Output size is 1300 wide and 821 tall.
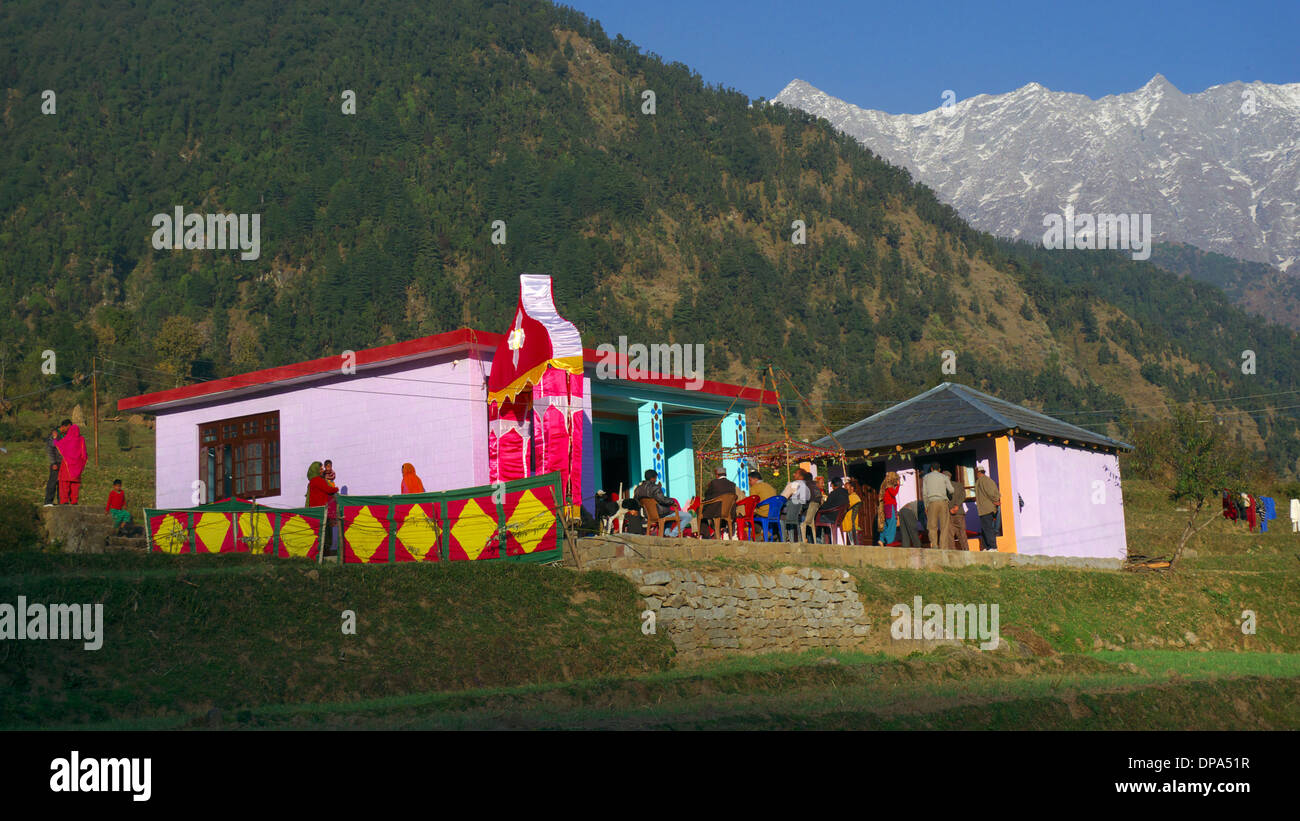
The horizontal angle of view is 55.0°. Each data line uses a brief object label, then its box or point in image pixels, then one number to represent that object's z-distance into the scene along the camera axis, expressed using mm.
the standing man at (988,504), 22703
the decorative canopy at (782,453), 22031
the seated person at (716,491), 19797
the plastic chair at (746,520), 21062
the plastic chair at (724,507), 19688
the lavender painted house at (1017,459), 23734
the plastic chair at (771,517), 20953
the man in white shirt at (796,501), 20312
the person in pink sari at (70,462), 20891
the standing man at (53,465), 20672
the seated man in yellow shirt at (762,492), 21141
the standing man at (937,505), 21141
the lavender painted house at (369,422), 20203
